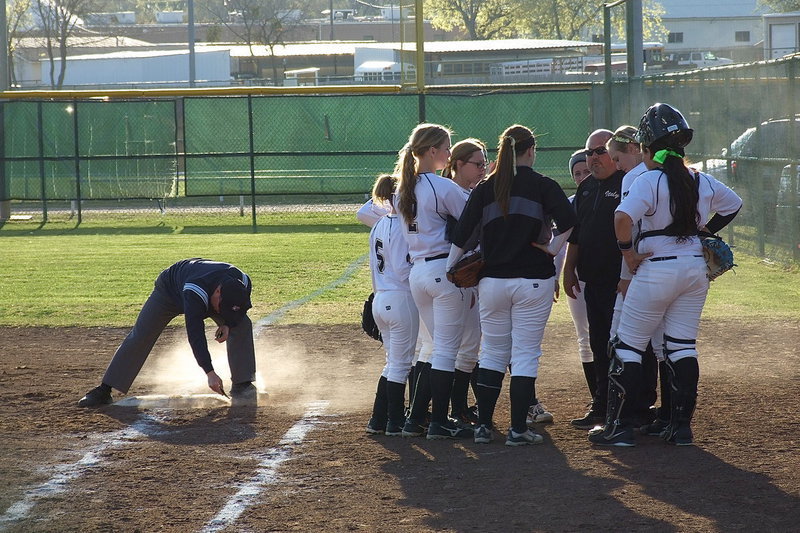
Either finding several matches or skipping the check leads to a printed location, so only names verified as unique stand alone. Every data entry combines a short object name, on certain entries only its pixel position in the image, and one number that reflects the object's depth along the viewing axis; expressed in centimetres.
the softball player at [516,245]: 1129
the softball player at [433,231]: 1182
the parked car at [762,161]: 2614
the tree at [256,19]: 11144
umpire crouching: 1359
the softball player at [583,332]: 1345
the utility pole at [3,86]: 4253
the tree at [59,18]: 10137
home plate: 1444
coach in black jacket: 1259
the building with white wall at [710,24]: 13112
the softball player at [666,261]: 1121
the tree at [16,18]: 10133
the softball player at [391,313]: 1237
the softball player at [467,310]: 1206
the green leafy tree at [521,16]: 11787
